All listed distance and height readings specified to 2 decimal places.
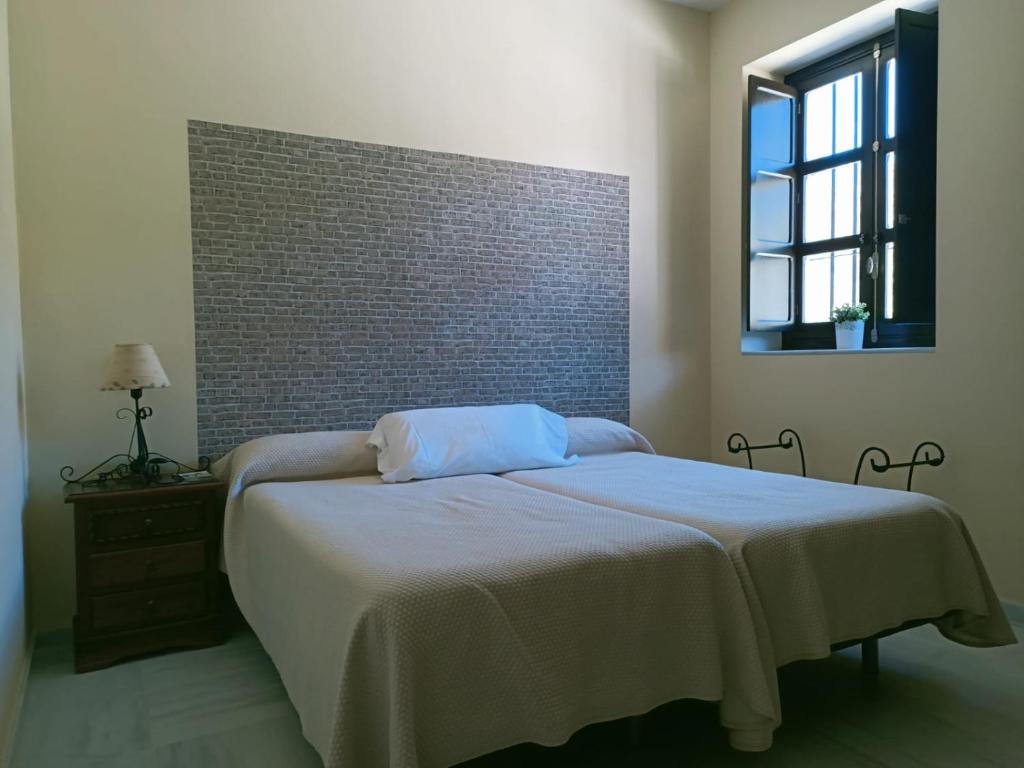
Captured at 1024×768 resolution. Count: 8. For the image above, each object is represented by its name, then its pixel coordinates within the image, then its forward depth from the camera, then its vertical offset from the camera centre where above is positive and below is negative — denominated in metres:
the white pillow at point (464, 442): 3.05 -0.40
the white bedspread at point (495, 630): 1.51 -0.64
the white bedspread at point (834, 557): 1.98 -0.61
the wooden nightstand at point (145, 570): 2.69 -0.82
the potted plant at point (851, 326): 3.89 +0.12
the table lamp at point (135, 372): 2.79 -0.06
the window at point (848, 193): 3.42 +0.85
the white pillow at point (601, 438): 3.60 -0.44
